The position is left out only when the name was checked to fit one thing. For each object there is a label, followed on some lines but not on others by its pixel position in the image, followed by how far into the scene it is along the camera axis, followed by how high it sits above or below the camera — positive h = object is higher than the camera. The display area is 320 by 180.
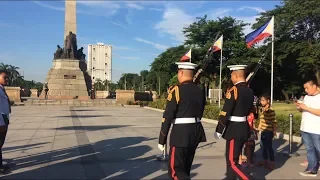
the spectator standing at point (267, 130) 5.65 -0.81
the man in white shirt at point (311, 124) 4.97 -0.61
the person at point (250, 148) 5.54 -1.16
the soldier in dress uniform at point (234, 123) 4.27 -0.51
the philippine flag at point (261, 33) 11.37 +2.33
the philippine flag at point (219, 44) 16.72 +2.78
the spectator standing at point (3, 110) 4.97 -0.40
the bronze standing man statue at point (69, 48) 33.02 +4.72
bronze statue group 33.00 +4.50
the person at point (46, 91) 31.34 -0.32
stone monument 31.69 +1.78
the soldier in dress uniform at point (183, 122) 3.54 -0.42
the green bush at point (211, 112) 13.60 -1.14
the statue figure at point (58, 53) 33.02 +4.12
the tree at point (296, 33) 29.11 +6.41
